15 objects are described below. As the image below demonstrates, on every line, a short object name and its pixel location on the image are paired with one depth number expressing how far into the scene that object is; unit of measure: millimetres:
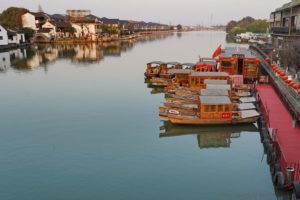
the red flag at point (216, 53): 42859
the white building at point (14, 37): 99481
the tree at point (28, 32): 114094
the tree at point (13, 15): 125644
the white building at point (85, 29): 141500
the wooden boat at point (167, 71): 45825
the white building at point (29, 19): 127688
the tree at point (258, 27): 162000
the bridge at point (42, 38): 125625
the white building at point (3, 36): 92525
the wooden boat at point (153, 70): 48431
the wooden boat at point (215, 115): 25781
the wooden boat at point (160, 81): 43247
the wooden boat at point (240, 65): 41062
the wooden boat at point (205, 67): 43156
